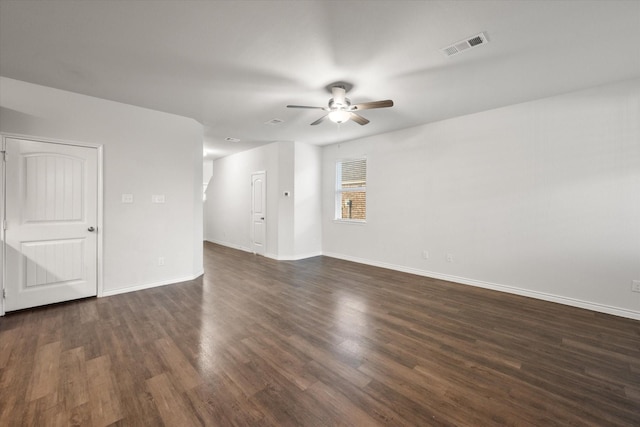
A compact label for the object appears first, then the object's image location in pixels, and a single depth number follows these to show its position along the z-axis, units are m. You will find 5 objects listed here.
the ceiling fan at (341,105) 3.04
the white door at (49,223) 3.08
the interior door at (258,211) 6.42
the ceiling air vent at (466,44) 2.27
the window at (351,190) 5.84
